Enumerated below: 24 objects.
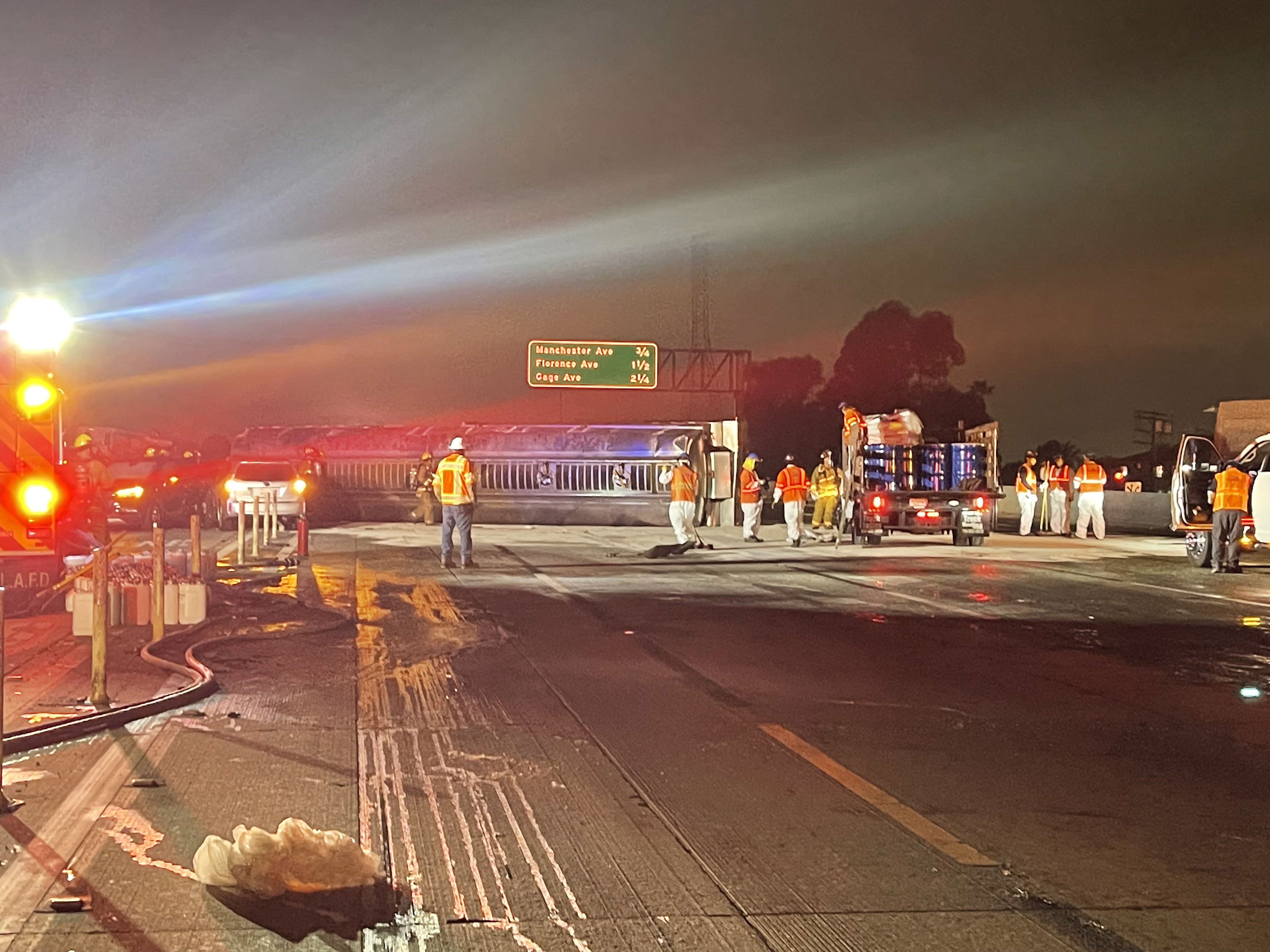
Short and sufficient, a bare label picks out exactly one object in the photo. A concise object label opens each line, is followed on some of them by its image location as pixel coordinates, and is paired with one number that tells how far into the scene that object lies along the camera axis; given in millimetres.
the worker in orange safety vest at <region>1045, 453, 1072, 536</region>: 31000
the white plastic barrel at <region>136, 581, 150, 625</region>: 12102
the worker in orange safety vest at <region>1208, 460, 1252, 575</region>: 18828
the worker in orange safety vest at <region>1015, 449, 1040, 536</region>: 31141
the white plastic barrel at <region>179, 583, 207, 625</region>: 12102
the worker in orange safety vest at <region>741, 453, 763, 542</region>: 26812
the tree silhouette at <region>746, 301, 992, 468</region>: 70062
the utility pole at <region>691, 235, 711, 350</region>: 47562
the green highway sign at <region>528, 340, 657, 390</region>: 45062
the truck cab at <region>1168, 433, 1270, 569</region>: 19484
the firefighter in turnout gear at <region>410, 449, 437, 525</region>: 31703
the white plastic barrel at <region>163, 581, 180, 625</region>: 12031
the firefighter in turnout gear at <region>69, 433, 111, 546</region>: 14586
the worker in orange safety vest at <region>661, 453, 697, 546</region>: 22578
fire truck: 10156
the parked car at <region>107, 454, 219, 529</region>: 28203
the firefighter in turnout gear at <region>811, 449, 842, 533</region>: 27844
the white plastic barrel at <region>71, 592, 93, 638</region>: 10609
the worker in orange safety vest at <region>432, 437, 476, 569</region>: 18219
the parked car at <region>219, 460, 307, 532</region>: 28922
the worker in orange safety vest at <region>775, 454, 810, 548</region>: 25547
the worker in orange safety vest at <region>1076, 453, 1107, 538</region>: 28547
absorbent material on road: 4820
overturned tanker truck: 34469
